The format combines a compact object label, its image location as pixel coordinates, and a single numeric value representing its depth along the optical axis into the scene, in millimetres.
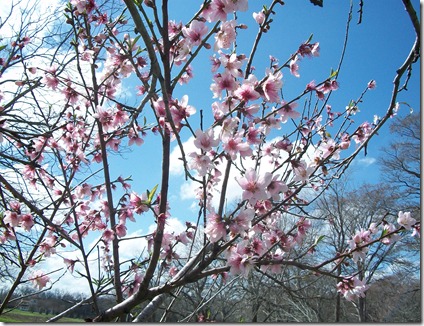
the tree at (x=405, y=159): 7820
